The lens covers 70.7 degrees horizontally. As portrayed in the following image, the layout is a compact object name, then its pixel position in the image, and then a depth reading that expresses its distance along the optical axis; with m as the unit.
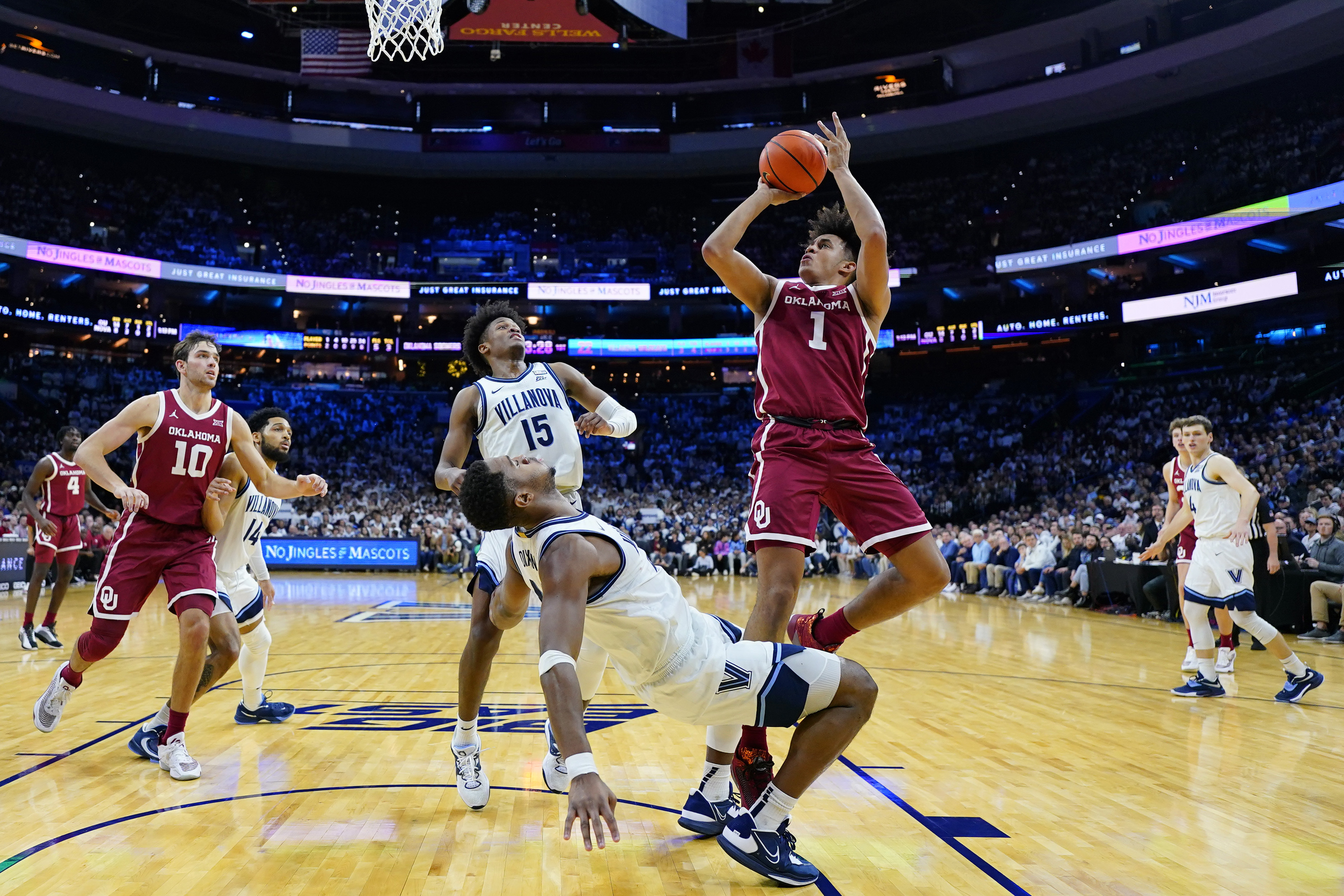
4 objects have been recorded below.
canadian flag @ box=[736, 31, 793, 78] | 34.03
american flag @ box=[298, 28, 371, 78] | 27.69
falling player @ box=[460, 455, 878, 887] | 2.92
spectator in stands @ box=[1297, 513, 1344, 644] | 10.56
